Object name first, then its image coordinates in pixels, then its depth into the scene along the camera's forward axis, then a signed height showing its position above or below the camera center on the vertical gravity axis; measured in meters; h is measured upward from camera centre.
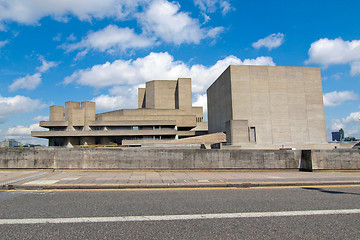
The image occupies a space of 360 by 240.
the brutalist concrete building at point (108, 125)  71.75 +6.87
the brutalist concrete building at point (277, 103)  53.53 +9.37
